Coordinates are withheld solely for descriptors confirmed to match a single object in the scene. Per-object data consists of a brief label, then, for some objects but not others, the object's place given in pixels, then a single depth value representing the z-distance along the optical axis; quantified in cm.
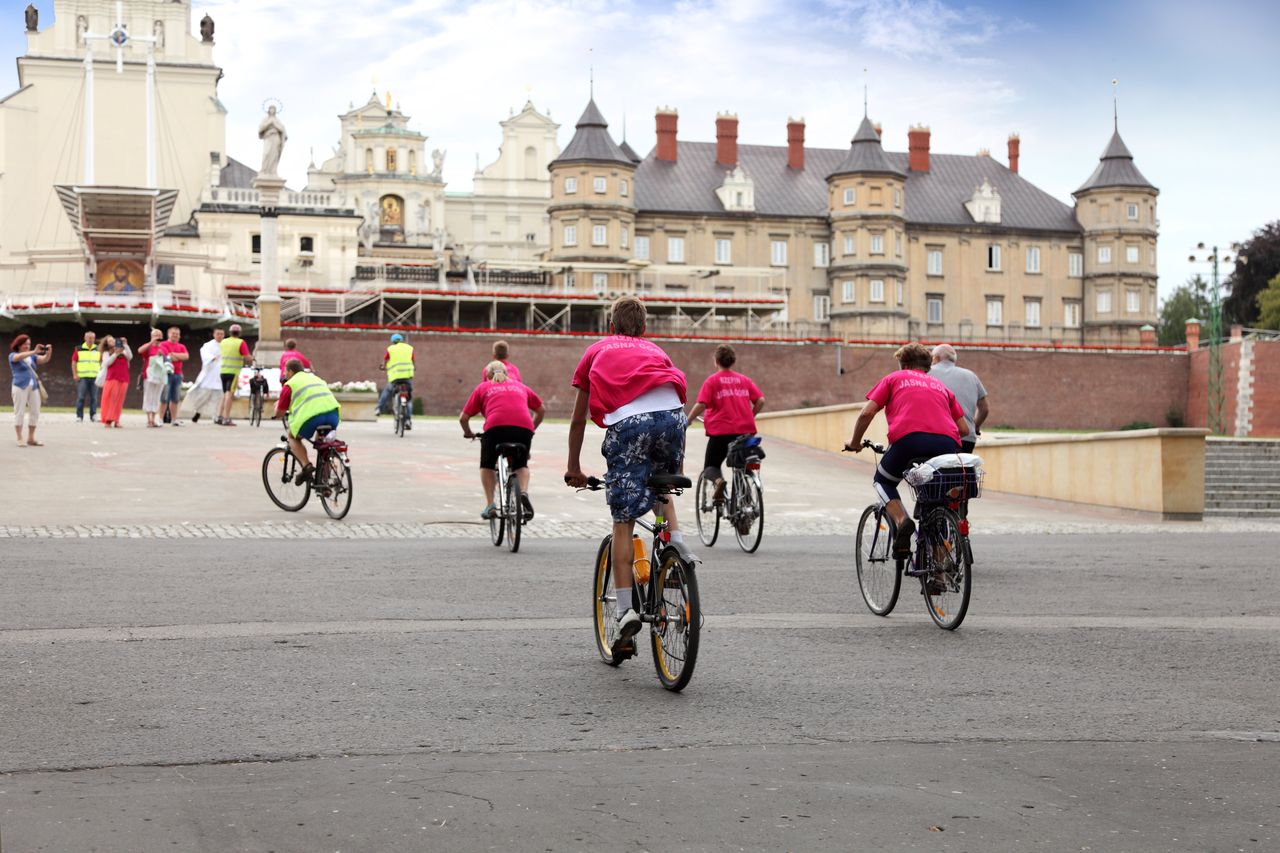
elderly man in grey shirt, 1378
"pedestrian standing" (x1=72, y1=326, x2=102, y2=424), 3250
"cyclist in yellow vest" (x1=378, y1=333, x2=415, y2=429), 3014
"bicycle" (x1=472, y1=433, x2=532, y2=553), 1434
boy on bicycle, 775
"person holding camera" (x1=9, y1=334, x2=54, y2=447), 2417
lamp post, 6862
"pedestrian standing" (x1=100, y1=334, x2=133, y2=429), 2964
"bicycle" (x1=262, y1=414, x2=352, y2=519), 1706
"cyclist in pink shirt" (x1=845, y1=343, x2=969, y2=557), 1044
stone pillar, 4228
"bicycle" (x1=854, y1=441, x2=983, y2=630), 954
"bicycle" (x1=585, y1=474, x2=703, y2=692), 726
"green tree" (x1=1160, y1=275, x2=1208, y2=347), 12131
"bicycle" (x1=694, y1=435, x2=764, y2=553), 1469
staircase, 2355
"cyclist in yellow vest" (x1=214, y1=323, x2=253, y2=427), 3147
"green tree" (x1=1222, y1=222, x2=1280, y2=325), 8344
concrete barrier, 2031
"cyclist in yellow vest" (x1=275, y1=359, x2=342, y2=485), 1662
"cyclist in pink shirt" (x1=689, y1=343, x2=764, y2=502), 1515
